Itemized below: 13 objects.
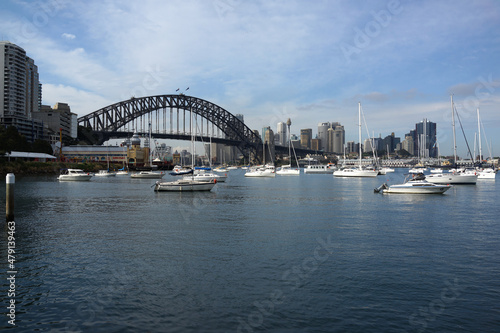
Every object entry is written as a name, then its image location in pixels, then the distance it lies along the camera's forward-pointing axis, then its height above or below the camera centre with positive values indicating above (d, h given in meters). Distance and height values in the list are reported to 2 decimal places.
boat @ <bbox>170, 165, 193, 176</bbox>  94.68 -1.47
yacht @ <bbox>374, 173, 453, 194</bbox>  47.59 -3.05
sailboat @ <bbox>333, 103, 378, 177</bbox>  101.68 -1.92
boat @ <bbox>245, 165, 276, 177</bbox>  107.54 -1.94
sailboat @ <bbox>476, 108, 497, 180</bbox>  84.24 -2.20
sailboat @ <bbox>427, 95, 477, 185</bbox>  63.06 -2.50
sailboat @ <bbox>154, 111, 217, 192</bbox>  51.03 -2.53
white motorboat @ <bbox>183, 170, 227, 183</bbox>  66.94 -1.71
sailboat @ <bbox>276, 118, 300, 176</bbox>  127.84 -2.05
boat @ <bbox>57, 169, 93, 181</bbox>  79.56 -1.76
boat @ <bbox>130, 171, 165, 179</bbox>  99.06 -1.96
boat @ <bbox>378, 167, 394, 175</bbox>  152.75 -2.16
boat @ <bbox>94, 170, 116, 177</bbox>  106.02 -1.66
